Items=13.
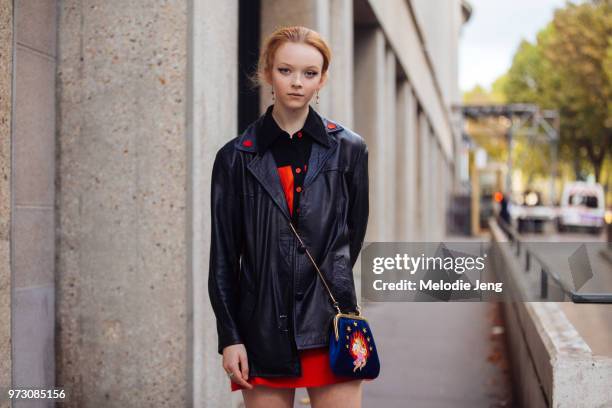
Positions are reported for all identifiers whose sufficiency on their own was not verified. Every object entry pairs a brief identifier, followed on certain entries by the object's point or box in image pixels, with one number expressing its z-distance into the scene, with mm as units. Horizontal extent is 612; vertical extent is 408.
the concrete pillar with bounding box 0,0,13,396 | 3584
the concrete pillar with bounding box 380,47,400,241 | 11852
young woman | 2395
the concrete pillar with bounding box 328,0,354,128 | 8203
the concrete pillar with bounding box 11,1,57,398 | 3914
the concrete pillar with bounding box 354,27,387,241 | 11023
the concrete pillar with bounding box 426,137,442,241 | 21656
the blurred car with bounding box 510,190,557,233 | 34594
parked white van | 35594
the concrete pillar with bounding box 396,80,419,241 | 14914
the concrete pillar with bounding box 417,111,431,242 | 19188
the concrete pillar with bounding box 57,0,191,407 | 4176
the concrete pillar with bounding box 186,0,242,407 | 4156
